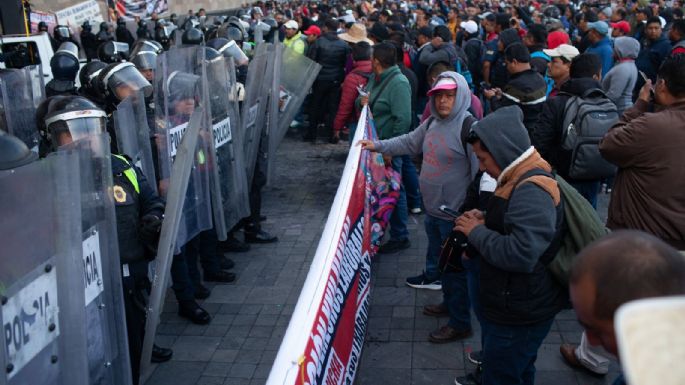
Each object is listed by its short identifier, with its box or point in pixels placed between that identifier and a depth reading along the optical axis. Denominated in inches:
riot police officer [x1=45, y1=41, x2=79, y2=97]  264.3
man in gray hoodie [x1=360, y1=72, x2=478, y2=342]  166.2
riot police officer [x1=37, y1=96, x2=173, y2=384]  140.8
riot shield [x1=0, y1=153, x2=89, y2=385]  92.0
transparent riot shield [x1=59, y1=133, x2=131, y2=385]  113.9
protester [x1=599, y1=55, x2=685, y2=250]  133.0
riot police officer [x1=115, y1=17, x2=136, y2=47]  724.0
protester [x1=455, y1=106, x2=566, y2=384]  108.3
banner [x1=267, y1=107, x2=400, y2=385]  84.7
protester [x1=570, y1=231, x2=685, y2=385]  54.8
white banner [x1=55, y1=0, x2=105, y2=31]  829.8
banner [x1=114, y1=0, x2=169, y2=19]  1037.8
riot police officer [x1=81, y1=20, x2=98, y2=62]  685.9
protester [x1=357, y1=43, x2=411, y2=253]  232.1
